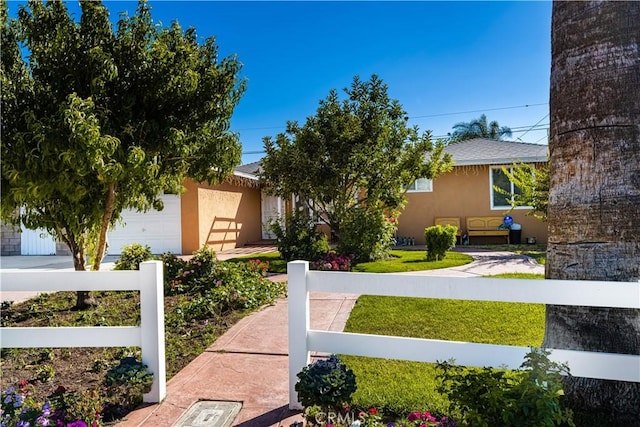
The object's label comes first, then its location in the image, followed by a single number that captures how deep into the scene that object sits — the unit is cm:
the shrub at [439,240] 1008
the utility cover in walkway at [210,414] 278
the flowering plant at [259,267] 806
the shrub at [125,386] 292
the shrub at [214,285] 580
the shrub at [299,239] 1019
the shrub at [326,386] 252
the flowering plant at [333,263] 861
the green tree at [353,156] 1009
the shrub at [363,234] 1013
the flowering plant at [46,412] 243
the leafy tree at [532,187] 1143
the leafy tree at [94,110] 485
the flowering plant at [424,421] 237
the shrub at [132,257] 814
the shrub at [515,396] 183
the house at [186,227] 1366
